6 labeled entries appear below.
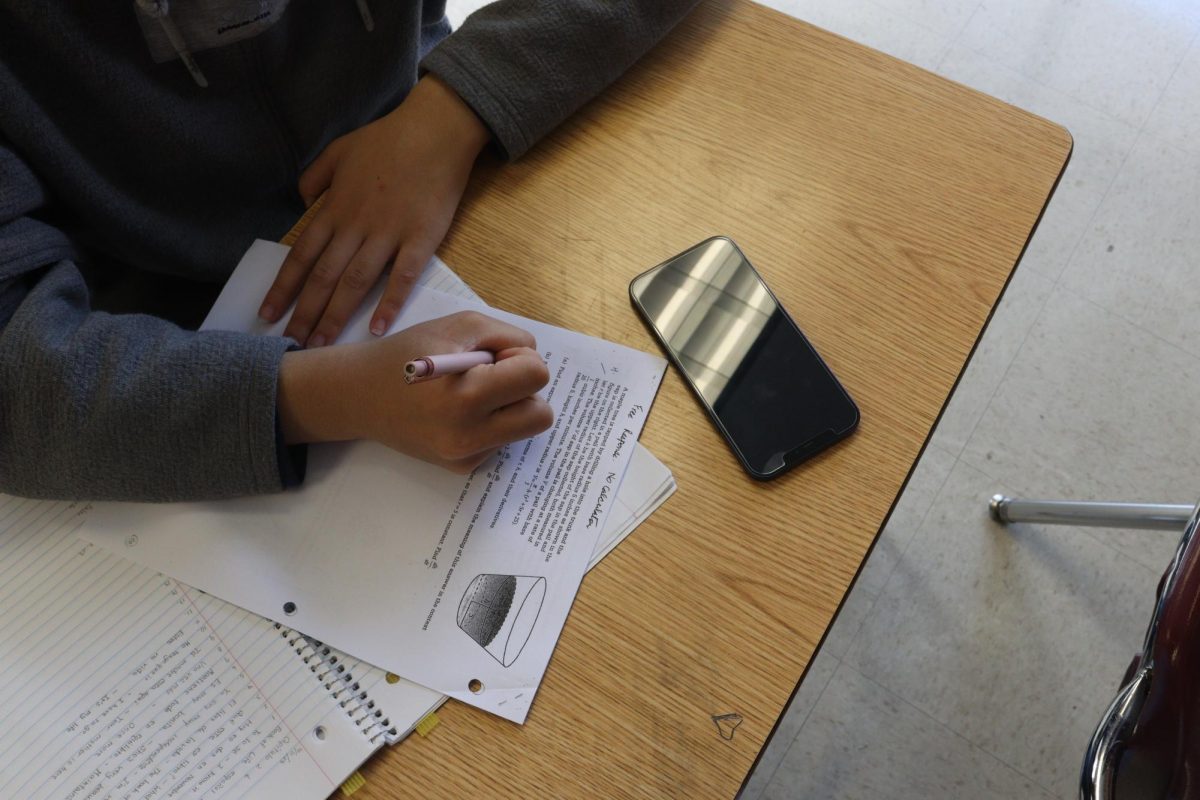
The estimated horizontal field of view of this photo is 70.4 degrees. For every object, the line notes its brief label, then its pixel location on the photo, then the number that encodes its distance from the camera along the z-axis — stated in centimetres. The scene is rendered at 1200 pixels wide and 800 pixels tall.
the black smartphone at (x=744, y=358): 57
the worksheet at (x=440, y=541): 53
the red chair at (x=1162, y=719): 50
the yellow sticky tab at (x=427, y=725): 51
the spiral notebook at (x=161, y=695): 50
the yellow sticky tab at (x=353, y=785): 50
